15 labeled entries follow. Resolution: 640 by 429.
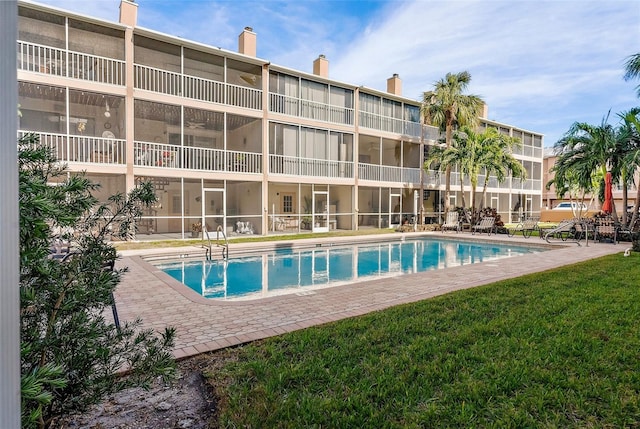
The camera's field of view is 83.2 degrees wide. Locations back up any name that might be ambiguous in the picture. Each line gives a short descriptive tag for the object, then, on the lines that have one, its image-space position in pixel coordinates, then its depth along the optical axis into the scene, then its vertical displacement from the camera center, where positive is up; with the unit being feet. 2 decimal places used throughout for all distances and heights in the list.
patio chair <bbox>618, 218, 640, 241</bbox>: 47.75 -2.92
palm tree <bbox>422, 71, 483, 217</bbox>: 69.67 +20.43
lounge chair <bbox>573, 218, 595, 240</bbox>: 51.24 -2.86
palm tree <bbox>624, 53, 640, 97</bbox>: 43.91 +17.44
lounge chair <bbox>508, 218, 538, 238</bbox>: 58.90 -3.03
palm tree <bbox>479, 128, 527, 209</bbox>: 66.49 +9.65
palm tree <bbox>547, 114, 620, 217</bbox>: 50.11 +7.99
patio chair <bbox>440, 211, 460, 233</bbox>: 68.74 -2.61
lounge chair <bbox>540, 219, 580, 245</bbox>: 50.40 -3.37
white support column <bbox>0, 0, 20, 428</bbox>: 4.09 -0.33
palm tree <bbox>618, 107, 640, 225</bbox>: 45.58 +8.64
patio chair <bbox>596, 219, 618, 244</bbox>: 48.27 -2.90
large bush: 5.27 -1.49
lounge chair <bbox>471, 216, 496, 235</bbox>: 63.33 -3.13
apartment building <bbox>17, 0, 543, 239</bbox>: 46.68 +14.31
